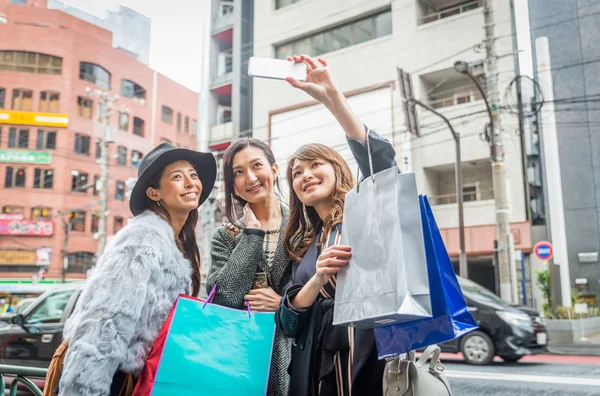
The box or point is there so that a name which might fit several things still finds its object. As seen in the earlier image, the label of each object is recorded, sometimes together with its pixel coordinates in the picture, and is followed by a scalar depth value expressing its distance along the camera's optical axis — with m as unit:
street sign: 11.63
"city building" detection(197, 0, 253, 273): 22.50
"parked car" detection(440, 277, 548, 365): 7.43
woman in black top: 1.44
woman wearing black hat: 1.51
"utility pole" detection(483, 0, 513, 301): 10.69
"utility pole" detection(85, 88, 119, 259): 19.55
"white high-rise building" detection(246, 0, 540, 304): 15.23
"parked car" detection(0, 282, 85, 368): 6.06
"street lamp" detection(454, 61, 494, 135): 10.71
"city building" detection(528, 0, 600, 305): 13.12
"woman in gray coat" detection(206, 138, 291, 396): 1.68
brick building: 27.00
